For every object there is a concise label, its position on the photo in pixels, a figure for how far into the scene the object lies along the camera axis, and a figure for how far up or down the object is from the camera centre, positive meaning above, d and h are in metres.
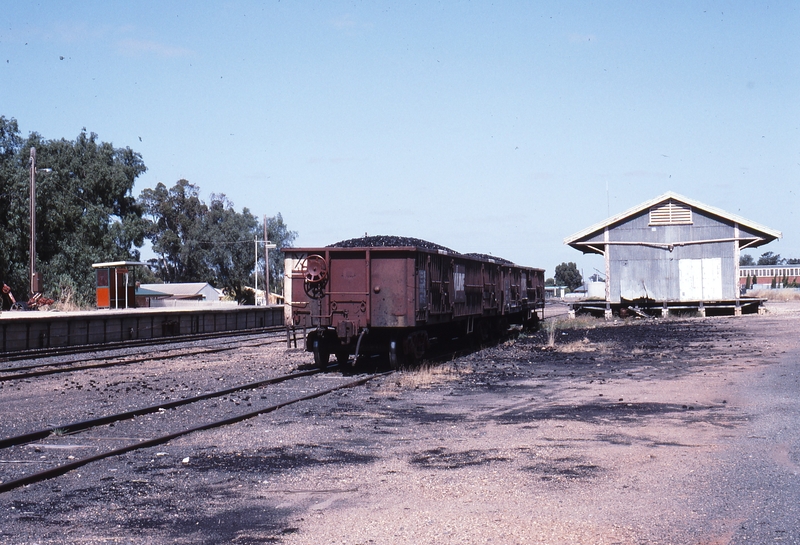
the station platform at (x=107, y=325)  25.05 -0.83
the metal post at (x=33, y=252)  36.26 +2.43
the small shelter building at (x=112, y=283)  42.78 +1.13
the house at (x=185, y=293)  81.29 +1.22
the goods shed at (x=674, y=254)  38.97 +2.18
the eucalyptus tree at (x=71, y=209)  48.59 +6.57
